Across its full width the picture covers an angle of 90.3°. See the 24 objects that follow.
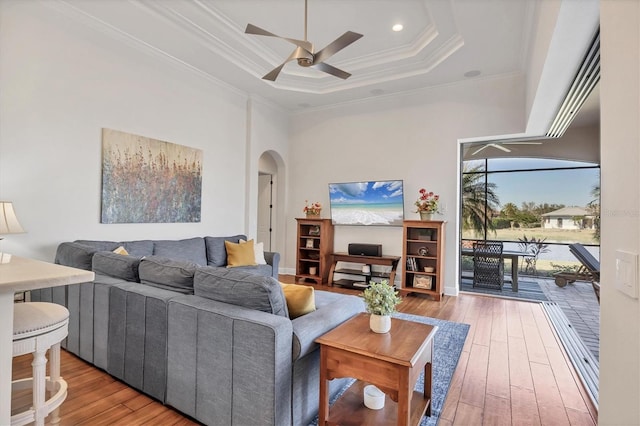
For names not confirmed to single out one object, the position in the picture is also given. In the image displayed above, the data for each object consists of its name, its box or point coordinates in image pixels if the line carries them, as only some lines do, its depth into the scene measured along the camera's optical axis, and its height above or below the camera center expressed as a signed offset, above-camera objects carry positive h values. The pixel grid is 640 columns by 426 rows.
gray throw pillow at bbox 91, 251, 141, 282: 2.46 -0.41
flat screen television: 5.58 +0.24
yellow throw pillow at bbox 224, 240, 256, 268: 4.81 -0.61
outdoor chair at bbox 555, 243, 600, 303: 3.14 -0.58
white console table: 1.29 -0.36
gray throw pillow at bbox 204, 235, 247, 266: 4.79 -0.56
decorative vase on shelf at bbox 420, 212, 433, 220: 5.05 +0.02
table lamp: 2.46 -0.07
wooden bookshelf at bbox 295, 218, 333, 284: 5.93 -0.65
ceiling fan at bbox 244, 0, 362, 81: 2.86 +1.55
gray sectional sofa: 1.63 -0.73
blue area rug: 2.14 -1.27
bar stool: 1.56 -0.65
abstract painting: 3.92 +0.46
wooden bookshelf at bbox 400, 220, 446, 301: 4.92 -0.65
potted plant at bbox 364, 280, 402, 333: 1.82 -0.52
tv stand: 5.37 -0.99
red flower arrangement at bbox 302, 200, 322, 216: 6.14 +0.12
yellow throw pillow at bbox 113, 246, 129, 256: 3.31 -0.39
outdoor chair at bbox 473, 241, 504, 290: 5.05 -0.77
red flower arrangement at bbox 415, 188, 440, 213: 5.04 +0.23
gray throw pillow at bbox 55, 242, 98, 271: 2.89 -0.40
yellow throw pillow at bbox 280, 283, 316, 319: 2.00 -0.54
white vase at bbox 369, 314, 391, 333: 1.84 -0.62
